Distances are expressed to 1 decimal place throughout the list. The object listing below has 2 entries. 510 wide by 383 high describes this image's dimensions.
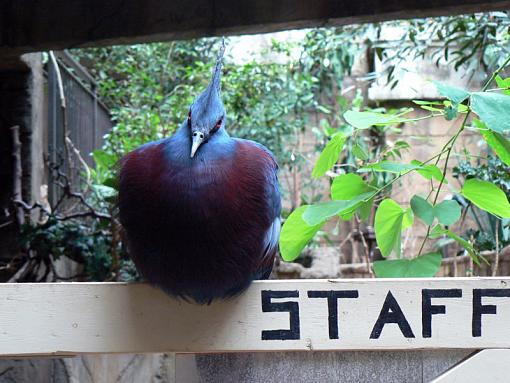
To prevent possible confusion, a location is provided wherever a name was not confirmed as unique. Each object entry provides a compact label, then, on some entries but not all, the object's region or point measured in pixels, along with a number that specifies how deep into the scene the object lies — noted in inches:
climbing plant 58.6
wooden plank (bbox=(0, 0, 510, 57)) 97.3
